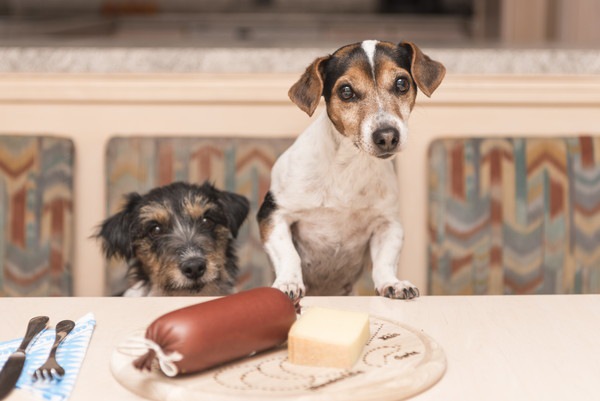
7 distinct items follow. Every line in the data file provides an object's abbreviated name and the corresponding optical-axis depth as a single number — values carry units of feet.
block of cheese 2.76
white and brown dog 3.65
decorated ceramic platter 2.58
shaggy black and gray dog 4.48
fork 2.82
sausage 2.63
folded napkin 2.74
